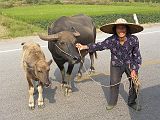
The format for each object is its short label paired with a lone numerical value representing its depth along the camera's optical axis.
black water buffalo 3.58
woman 3.35
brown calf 3.31
